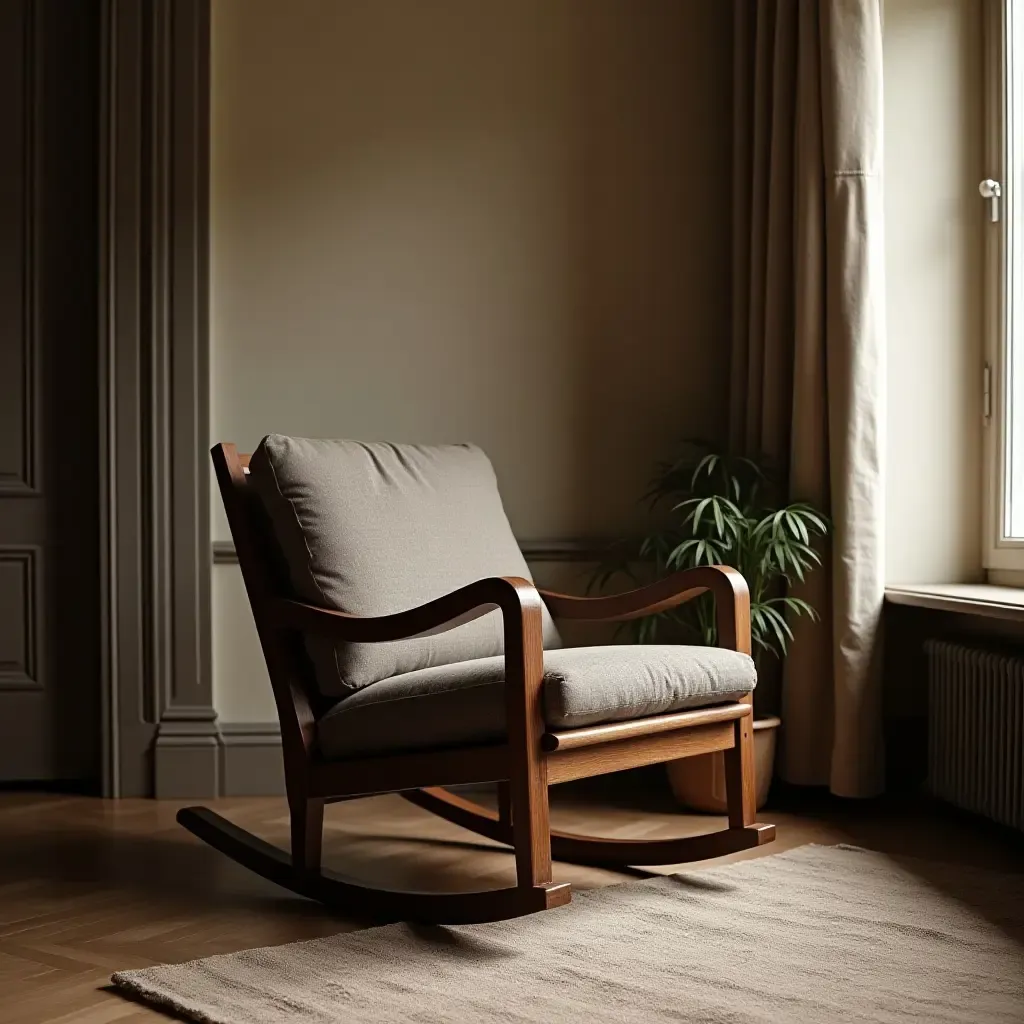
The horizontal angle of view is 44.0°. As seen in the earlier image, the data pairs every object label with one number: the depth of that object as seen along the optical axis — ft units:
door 10.95
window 9.92
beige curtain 9.62
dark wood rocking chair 6.23
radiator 8.55
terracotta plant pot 9.58
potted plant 9.51
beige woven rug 5.53
